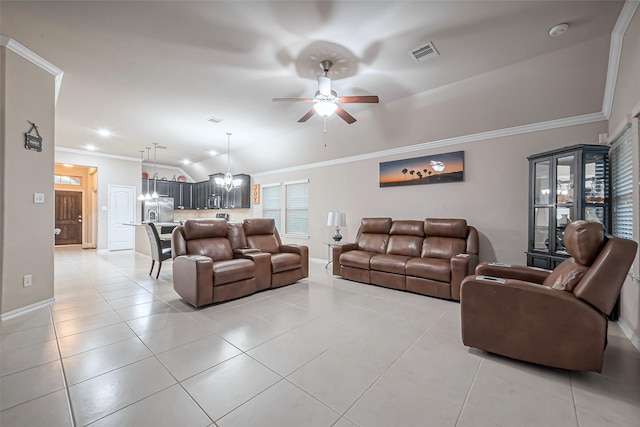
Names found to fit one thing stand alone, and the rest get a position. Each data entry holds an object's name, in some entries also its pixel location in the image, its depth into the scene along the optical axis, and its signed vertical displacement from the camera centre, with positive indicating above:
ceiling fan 2.91 +1.30
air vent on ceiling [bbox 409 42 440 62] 2.82 +1.79
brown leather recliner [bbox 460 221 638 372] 1.75 -0.70
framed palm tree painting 4.46 +0.78
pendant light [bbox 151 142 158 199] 7.07 +1.78
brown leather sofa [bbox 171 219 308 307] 3.13 -0.72
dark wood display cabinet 2.93 +0.22
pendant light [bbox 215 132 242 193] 6.65 +0.86
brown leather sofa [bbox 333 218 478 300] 3.53 -0.71
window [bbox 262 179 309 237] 7.01 +0.17
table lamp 5.44 -0.18
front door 8.90 -0.24
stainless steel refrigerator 8.77 +0.02
